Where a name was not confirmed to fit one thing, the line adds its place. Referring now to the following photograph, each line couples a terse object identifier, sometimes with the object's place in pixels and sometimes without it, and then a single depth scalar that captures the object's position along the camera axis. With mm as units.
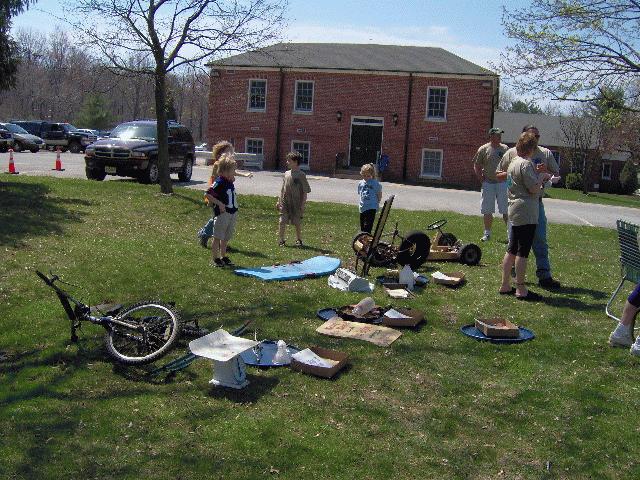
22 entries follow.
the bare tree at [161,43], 16750
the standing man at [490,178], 12000
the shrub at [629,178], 55656
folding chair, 7266
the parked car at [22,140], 38712
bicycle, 5660
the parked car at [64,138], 45281
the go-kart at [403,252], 9695
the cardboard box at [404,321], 6984
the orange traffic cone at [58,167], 24900
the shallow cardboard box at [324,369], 5570
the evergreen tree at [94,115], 65500
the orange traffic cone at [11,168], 22114
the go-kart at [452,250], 10445
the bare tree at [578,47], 15547
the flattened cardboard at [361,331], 6512
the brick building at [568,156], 58250
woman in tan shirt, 7969
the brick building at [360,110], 36750
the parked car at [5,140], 36344
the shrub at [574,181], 55344
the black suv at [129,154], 20484
